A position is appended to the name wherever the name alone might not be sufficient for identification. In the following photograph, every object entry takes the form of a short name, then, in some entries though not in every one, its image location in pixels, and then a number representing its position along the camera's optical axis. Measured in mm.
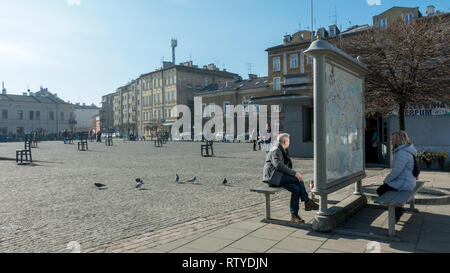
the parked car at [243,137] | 51031
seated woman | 5504
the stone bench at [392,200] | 4649
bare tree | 7590
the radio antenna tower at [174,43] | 86219
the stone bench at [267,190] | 5498
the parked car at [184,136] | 58594
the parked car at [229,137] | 52059
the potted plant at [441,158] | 13016
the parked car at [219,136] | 53550
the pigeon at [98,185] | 9543
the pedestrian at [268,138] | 17266
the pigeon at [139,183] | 9383
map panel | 5289
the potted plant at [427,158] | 13211
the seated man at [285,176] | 5582
